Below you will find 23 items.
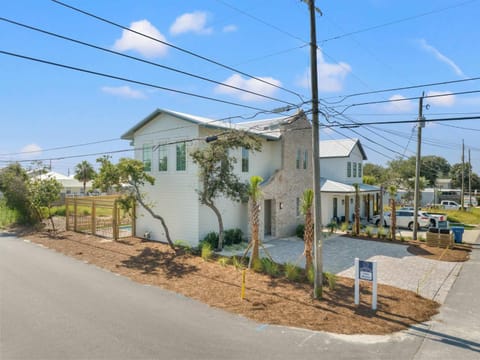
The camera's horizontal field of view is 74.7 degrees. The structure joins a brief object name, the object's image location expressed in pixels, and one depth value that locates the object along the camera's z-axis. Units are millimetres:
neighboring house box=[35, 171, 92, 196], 59556
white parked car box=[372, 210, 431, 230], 24188
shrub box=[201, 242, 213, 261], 13406
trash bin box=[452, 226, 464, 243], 18703
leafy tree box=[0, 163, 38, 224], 23047
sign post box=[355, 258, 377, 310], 8336
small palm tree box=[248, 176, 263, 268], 12148
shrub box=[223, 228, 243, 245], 16359
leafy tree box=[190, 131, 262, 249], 13930
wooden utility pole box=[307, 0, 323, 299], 9039
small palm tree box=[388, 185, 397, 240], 18948
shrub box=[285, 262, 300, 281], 10812
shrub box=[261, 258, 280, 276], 11428
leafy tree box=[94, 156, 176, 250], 14023
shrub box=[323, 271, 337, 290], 9898
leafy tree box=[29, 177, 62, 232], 20484
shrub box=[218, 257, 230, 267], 12492
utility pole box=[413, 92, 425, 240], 18875
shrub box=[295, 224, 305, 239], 19656
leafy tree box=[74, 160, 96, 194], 60781
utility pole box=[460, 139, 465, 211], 44006
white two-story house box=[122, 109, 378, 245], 15930
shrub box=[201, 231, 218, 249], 15406
